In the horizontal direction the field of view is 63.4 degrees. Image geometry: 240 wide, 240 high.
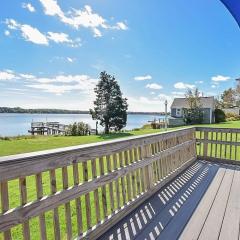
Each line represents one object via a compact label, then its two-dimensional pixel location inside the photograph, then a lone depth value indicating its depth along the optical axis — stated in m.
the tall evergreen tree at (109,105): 19.12
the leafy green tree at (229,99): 33.50
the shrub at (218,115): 24.64
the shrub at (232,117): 26.92
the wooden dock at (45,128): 28.32
